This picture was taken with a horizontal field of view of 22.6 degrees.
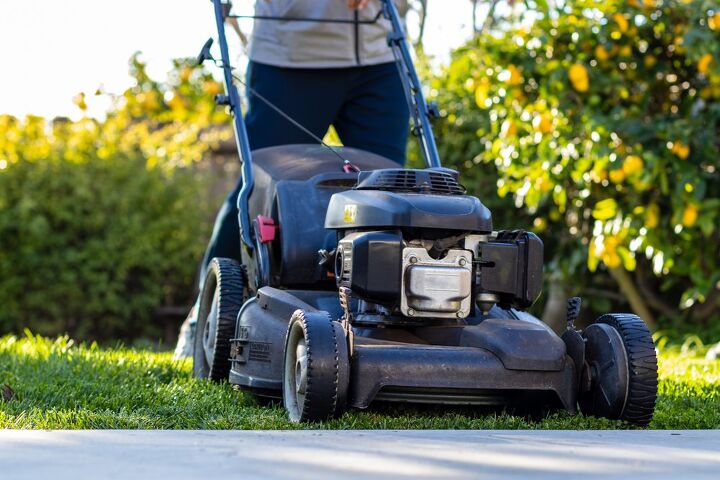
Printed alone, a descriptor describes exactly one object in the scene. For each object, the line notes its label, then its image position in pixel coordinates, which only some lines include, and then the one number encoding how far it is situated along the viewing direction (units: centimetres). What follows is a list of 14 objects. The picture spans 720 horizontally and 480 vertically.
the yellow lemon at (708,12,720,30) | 789
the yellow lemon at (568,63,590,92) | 831
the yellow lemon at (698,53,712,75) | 781
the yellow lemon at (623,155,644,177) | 797
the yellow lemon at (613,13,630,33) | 829
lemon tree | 809
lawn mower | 439
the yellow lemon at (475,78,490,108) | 889
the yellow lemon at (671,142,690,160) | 794
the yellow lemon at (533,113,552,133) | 848
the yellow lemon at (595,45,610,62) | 844
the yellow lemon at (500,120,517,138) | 875
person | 649
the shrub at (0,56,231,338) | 1275
